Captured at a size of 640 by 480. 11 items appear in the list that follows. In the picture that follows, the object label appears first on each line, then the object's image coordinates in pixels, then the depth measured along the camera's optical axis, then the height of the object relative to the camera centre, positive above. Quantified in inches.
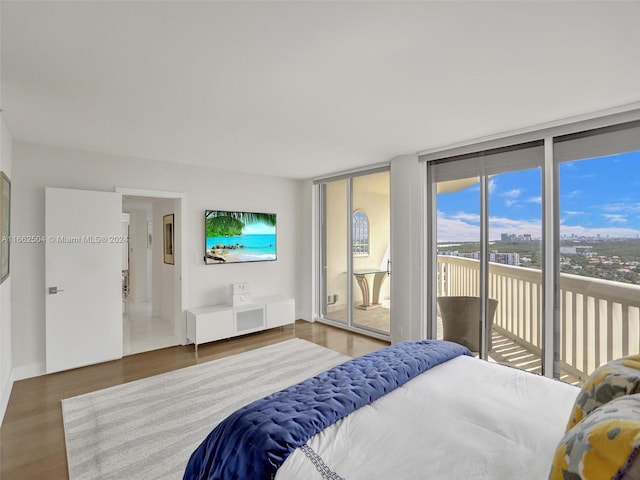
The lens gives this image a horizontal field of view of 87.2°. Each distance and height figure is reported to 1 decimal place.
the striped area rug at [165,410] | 86.8 -56.1
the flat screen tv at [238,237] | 193.0 +2.5
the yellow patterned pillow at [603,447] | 28.9 -19.5
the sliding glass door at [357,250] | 200.2 -6.1
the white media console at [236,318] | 174.7 -43.6
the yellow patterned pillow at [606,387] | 47.0 -21.3
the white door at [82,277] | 143.9 -15.8
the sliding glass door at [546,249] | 111.3 -4.0
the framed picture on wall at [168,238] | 210.8 +2.4
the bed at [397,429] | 50.0 -33.1
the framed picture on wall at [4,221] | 107.0 +7.5
